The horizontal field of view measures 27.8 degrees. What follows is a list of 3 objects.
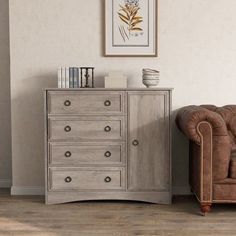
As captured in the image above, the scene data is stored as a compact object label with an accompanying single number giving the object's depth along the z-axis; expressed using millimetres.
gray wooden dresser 4109
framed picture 4461
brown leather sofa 3669
